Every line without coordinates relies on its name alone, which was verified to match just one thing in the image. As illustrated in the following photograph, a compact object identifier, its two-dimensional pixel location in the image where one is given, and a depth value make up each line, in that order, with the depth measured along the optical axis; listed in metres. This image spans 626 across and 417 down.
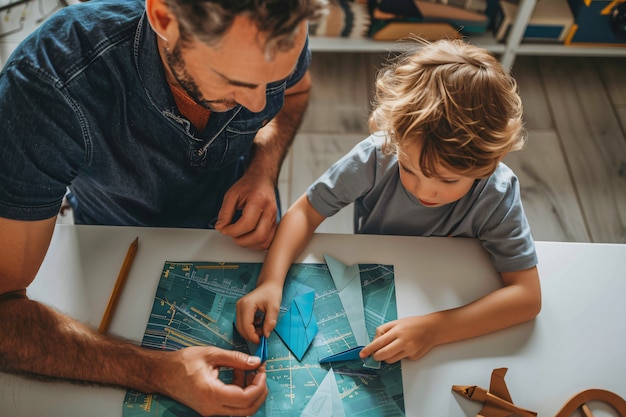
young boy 0.85
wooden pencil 0.87
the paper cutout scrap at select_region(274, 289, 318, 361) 0.86
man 0.72
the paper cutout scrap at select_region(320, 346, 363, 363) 0.85
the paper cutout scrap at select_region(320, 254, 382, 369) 0.85
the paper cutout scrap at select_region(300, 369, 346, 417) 0.80
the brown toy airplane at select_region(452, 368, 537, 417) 0.80
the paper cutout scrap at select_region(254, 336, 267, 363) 0.84
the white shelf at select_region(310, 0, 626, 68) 1.92
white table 0.82
